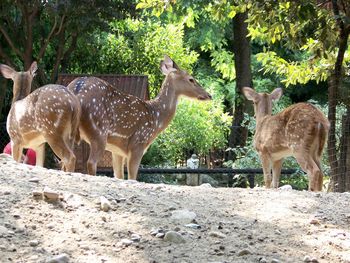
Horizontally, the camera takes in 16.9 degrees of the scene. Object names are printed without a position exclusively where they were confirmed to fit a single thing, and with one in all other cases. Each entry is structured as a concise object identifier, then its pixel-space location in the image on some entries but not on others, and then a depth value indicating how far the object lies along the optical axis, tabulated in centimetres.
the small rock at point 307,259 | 779
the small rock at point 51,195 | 841
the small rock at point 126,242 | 766
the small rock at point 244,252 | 777
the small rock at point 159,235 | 795
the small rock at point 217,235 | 821
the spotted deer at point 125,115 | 1421
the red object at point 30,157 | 1681
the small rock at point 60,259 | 702
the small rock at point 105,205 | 851
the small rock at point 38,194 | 847
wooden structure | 2081
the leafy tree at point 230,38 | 1698
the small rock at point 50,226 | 785
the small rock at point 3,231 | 751
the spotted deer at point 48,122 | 1318
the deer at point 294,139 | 1466
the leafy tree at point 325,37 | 1455
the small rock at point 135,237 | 779
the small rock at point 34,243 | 741
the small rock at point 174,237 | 789
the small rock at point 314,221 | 898
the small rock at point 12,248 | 724
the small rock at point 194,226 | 839
